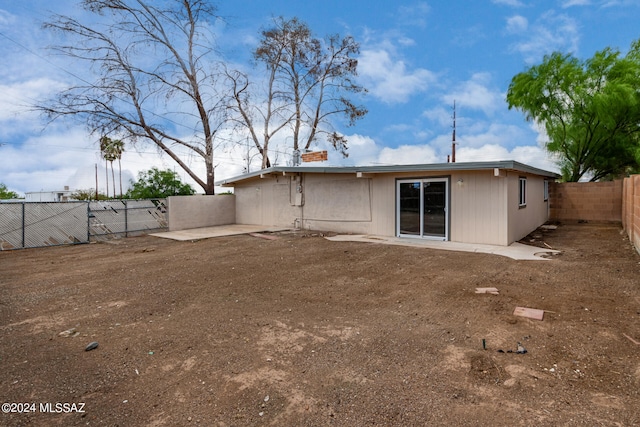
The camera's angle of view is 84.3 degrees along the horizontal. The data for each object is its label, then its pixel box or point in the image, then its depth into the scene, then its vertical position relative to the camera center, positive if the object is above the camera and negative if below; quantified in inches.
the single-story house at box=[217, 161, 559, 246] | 363.9 +8.4
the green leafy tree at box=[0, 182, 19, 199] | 1168.4 +53.0
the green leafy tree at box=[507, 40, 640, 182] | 679.1 +201.4
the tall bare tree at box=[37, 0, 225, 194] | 674.8 +301.9
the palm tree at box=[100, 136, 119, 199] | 695.1 +125.5
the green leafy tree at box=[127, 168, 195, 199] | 804.2 +53.0
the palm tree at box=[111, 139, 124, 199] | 714.8 +129.0
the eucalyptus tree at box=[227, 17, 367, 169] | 874.8 +344.5
